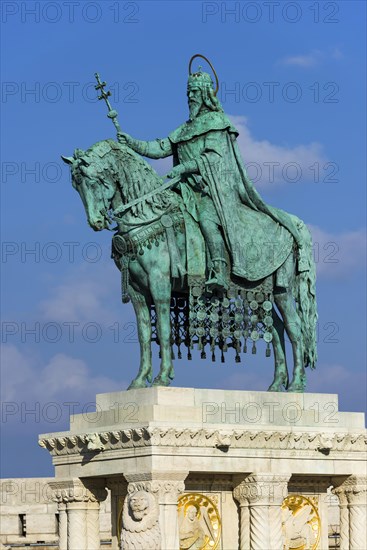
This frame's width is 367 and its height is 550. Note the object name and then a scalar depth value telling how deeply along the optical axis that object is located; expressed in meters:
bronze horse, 34.03
